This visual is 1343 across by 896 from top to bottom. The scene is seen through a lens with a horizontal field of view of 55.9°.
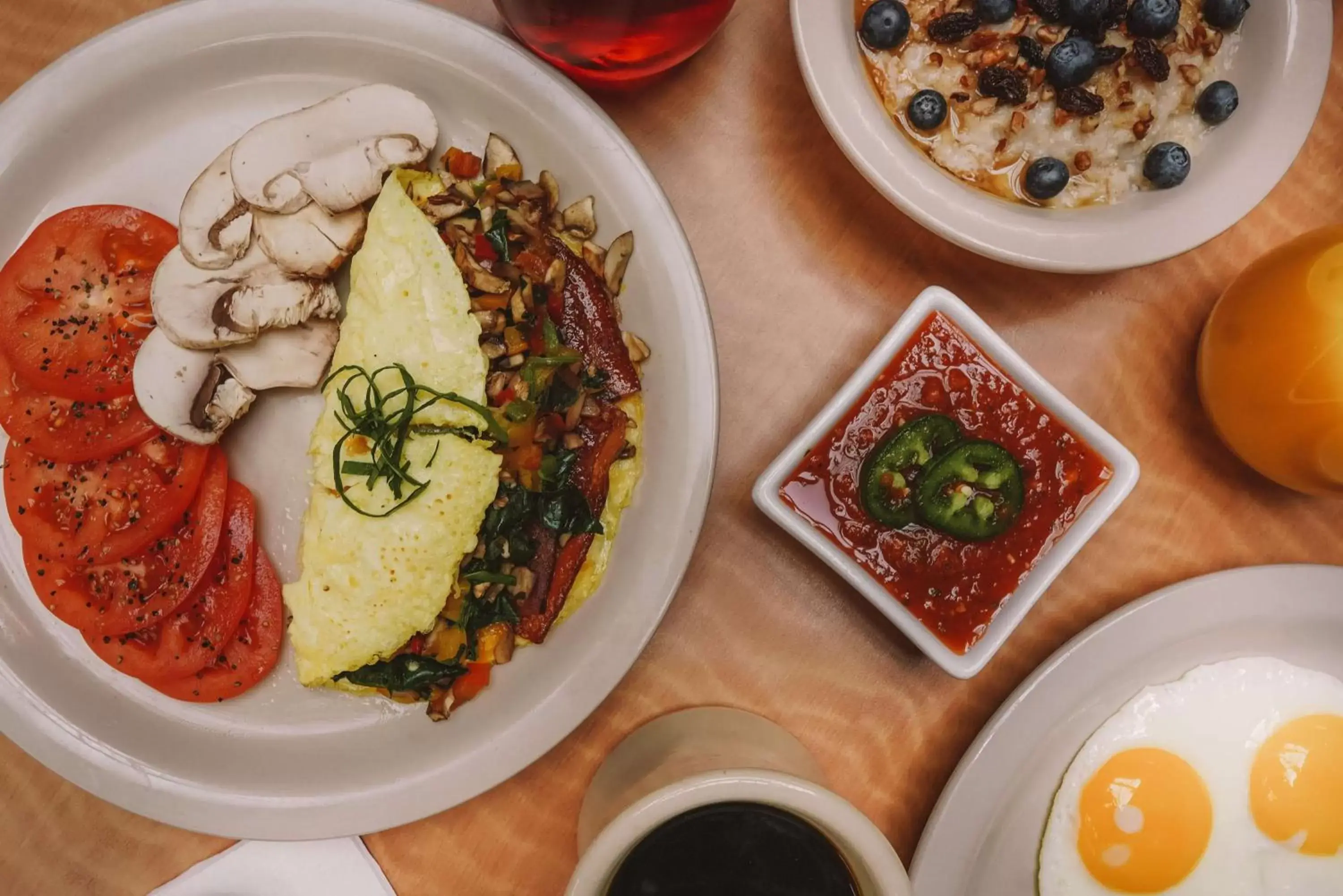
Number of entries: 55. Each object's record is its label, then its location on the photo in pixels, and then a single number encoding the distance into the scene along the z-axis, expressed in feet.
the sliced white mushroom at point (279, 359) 1.34
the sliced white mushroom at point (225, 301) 1.30
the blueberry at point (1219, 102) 1.32
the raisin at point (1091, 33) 1.35
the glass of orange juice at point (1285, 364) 1.25
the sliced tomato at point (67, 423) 1.31
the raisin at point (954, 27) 1.34
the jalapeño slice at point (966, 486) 1.28
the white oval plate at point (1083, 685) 1.34
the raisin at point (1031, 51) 1.34
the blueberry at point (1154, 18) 1.32
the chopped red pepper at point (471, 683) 1.35
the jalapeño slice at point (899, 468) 1.29
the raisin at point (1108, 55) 1.34
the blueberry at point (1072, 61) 1.32
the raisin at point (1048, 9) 1.34
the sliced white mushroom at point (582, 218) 1.33
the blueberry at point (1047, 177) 1.32
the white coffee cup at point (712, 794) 1.08
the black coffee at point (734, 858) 1.19
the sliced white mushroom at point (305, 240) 1.33
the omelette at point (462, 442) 1.28
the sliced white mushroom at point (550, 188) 1.34
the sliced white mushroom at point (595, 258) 1.33
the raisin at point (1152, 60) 1.34
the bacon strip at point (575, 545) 1.33
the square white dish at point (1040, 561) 1.28
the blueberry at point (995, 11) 1.32
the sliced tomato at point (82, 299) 1.31
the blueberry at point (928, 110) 1.32
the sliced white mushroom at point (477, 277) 1.33
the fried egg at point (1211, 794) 1.39
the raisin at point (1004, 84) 1.33
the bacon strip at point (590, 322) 1.32
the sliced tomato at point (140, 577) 1.32
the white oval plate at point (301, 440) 1.31
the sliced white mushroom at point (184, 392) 1.30
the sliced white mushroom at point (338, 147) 1.32
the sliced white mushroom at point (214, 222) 1.32
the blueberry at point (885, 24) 1.32
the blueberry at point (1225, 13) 1.33
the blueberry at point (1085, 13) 1.31
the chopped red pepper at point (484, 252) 1.34
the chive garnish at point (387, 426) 1.26
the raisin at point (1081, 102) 1.34
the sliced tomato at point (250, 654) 1.35
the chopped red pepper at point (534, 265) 1.32
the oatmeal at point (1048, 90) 1.34
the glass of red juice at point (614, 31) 1.19
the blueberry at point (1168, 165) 1.31
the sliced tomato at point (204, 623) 1.33
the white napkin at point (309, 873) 1.41
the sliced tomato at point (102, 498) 1.31
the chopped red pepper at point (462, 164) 1.35
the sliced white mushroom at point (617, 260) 1.32
